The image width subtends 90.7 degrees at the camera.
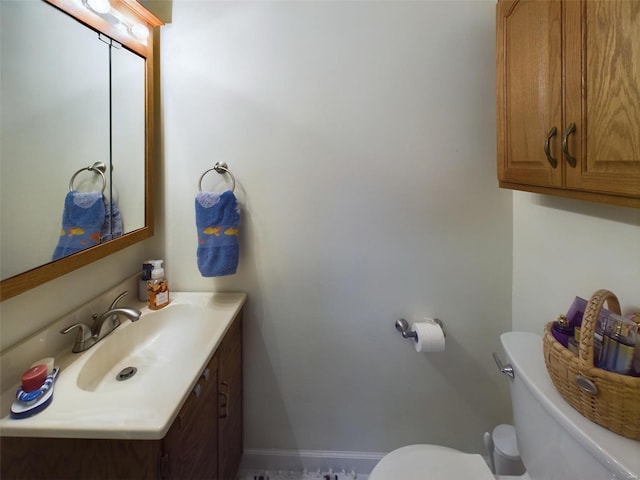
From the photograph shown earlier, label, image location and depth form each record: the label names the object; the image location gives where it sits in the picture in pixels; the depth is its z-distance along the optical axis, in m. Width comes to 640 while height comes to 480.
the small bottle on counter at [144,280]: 1.32
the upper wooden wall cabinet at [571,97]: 0.66
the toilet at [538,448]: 0.67
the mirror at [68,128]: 0.81
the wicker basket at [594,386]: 0.66
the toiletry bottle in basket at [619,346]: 0.69
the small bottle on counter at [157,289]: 1.26
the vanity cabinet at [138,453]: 0.74
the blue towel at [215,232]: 1.27
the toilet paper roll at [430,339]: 1.29
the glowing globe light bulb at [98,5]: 1.03
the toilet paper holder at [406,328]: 1.34
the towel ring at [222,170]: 1.35
